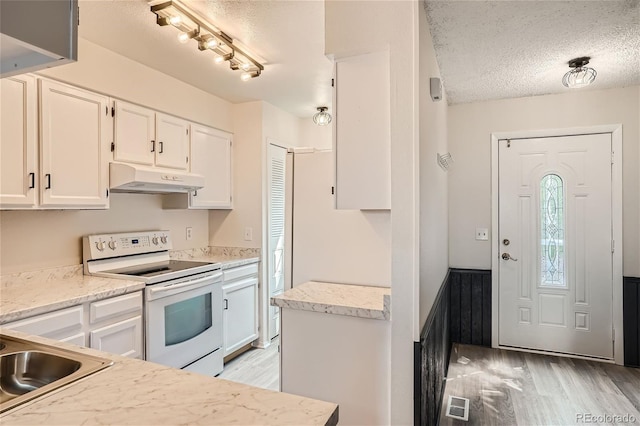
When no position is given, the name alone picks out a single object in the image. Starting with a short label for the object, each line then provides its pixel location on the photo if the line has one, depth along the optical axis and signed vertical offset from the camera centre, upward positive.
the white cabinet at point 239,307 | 3.15 -0.87
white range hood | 2.48 +0.24
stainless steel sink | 1.00 -0.43
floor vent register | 2.36 -1.32
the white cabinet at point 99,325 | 1.83 -0.63
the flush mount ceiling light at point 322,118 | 3.81 +1.00
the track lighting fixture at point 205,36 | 1.95 +1.08
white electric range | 2.43 -0.59
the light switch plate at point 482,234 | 3.59 -0.21
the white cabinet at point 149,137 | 2.62 +0.59
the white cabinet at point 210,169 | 3.22 +0.41
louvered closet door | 3.77 -0.13
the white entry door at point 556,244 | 3.21 -0.29
